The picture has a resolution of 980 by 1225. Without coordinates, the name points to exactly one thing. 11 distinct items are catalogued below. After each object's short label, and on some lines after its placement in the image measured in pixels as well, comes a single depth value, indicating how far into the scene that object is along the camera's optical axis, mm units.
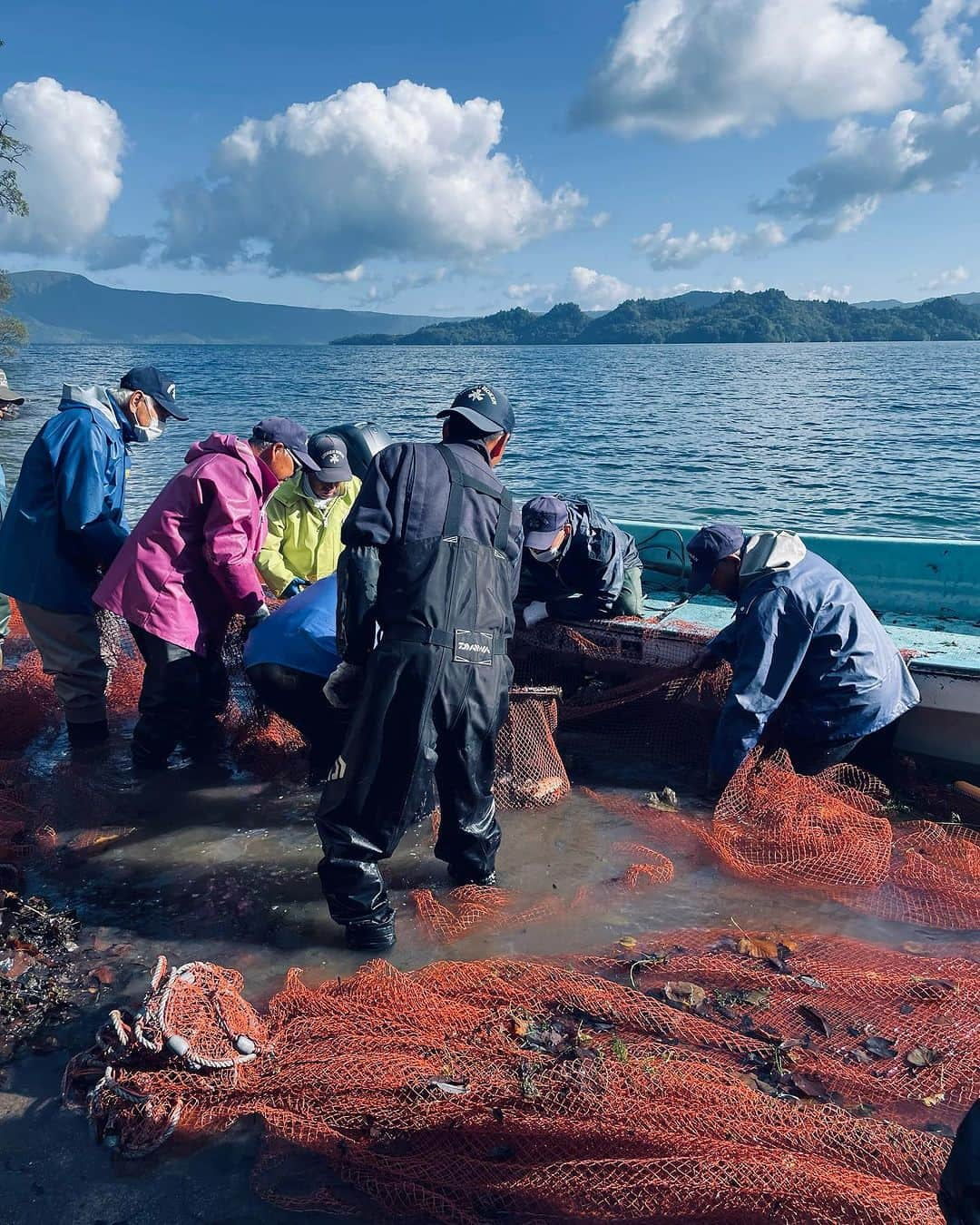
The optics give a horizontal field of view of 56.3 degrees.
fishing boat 5320
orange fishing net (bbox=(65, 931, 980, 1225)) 2385
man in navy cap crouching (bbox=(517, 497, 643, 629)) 5793
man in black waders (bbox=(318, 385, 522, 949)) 3457
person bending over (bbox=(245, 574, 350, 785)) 4566
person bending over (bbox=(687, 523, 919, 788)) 4613
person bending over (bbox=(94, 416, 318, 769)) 4863
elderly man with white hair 5195
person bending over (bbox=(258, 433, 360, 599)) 6070
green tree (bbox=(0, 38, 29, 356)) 33219
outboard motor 7820
